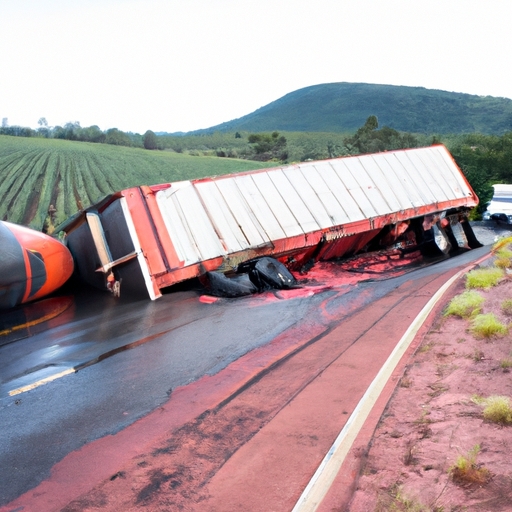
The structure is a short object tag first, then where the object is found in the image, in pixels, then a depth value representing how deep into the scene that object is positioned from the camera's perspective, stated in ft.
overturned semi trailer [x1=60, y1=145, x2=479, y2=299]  37.01
